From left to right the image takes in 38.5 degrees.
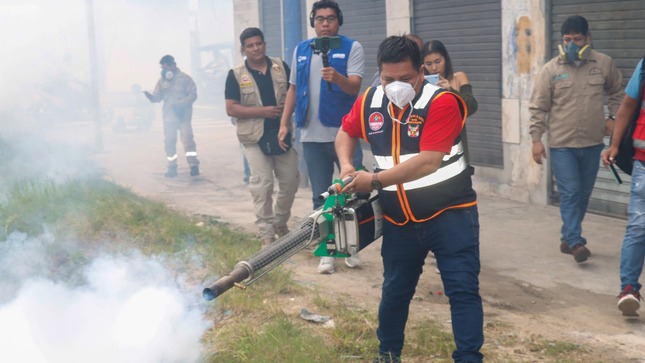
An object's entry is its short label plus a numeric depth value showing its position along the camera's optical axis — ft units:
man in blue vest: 22.44
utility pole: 57.88
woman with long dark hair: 20.98
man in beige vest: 25.21
